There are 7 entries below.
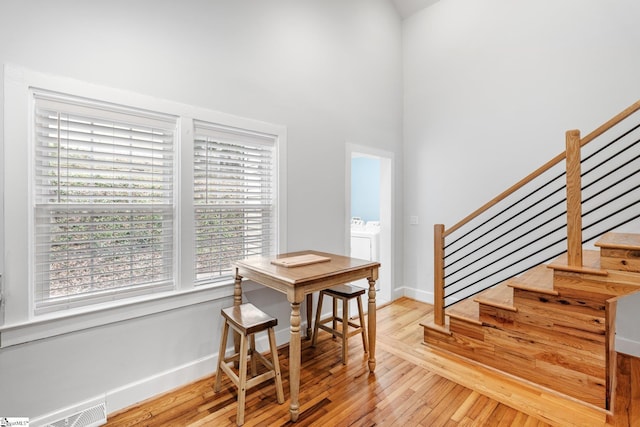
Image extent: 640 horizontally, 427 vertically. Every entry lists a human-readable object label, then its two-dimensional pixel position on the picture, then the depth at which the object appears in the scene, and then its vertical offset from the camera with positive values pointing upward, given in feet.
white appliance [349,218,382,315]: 13.60 -1.49
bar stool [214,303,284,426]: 5.90 -3.03
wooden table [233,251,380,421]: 5.93 -1.45
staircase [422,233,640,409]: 6.11 -2.58
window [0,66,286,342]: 5.19 +0.20
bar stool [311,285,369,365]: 8.05 -3.09
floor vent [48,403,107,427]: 5.51 -3.95
